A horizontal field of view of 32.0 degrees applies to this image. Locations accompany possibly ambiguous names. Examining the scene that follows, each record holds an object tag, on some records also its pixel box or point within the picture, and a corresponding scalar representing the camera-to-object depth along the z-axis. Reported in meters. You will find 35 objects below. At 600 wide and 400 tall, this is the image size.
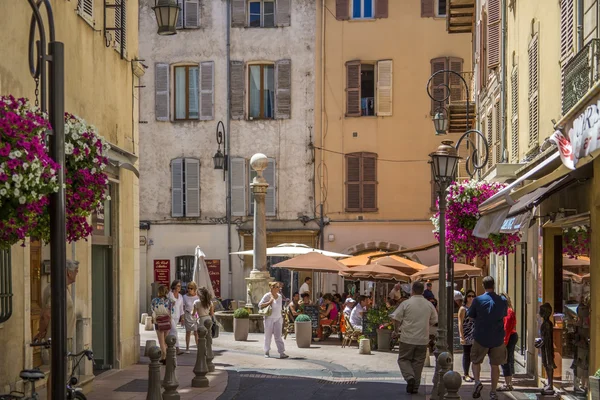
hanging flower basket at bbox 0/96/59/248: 6.92
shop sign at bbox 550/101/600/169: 9.45
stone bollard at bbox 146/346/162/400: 11.39
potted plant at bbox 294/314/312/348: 23.02
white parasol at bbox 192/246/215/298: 29.20
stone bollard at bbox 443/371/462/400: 9.67
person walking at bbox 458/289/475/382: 15.91
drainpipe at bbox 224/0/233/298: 35.78
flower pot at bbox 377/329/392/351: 22.55
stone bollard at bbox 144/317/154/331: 28.56
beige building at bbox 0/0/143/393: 12.16
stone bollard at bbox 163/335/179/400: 13.06
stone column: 27.14
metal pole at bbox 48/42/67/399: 7.45
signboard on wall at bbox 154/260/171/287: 36.16
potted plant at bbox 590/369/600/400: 7.03
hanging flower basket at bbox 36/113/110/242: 8.80
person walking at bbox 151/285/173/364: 18.41
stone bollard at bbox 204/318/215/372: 17.06
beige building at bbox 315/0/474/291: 35.47
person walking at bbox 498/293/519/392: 15.55
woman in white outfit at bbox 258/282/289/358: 20.55
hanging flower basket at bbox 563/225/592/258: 12.07
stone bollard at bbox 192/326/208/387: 15.42
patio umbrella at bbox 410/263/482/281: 23.42
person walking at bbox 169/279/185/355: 19.58
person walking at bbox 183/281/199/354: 20.73
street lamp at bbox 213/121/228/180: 35.47
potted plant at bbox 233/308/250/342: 24.75
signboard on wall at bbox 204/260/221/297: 35.53
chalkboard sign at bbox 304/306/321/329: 25.12
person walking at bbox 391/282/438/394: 14.95
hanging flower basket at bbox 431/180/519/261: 16.58
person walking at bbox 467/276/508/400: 14.16
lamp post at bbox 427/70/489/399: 14.07
